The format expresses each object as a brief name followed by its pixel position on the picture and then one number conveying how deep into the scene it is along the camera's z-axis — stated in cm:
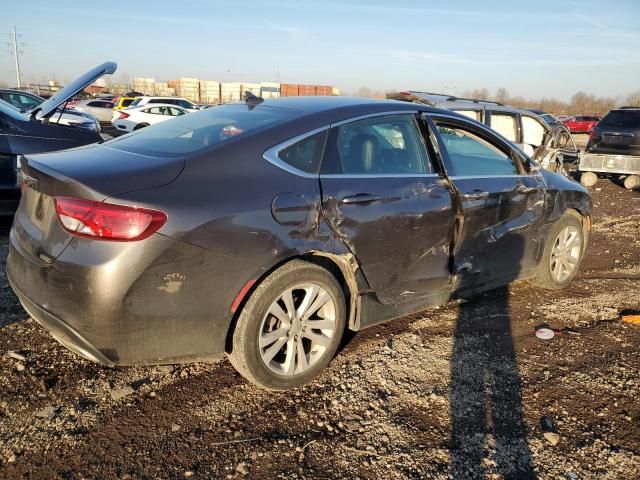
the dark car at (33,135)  523
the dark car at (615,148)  1202
